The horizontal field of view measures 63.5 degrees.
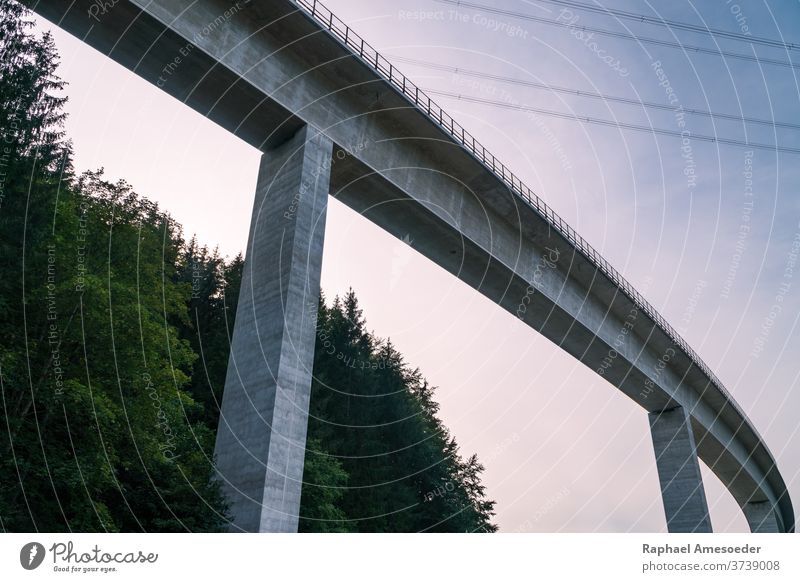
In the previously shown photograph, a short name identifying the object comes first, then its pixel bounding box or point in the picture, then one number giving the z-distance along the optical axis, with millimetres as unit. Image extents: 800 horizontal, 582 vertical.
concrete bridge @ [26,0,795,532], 17844
